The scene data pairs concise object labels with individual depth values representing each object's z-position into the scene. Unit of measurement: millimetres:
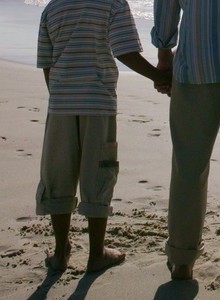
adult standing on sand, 3201
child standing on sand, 3506
